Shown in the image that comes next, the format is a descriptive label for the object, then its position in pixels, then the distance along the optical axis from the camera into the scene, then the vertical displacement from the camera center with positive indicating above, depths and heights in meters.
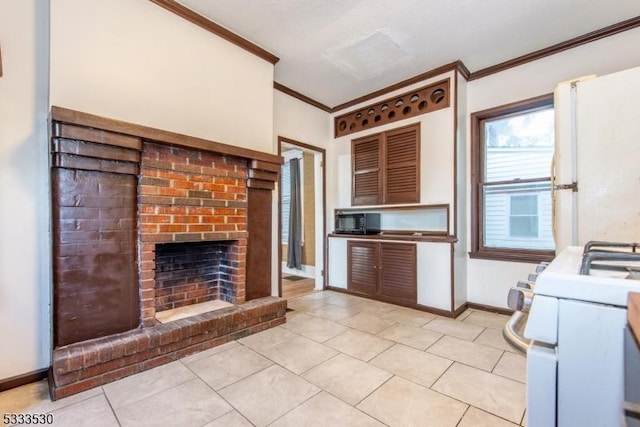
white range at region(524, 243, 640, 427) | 0.57 -0.28
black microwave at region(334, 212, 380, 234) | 3.85 -0.12
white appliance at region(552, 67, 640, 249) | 1.58 +0.32
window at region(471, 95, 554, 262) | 2.99 +0.37
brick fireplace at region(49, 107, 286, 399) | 1.76 -0.21
